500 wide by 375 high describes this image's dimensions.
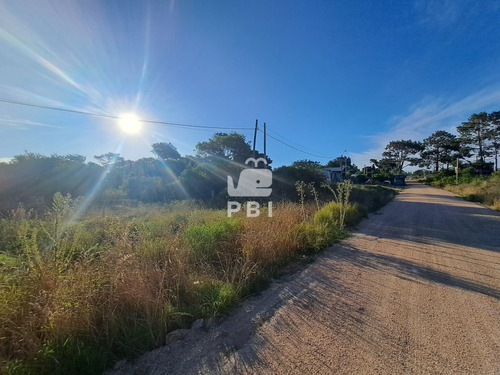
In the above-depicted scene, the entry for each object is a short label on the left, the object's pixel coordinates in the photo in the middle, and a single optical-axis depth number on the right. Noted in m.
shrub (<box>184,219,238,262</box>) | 3.81
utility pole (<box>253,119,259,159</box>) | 18.79
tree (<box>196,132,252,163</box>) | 33.69
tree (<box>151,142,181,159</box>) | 39.31
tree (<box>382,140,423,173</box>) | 53.34
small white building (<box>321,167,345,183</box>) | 44.90
